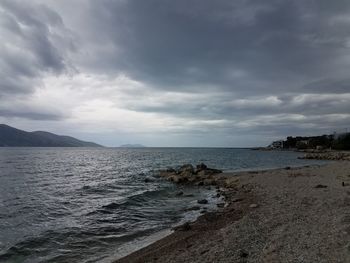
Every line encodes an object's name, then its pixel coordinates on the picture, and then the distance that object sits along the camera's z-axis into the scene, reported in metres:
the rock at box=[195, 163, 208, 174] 45.56
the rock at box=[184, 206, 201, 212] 20.08
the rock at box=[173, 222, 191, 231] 14.42
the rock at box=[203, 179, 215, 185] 34.39
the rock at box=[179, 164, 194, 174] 43.15
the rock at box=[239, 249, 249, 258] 8.99
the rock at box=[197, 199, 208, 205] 22.10
